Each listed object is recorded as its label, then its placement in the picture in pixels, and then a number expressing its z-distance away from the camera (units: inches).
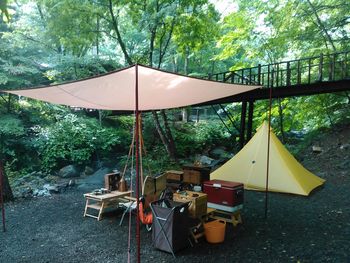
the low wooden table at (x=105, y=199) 170.3
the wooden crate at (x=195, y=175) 198.0
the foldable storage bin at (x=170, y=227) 124.0
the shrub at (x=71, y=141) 331.9
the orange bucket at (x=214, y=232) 135.6
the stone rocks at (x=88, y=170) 333.4
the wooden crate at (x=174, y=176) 202.7
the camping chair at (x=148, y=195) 154.8
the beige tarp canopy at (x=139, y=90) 120.5
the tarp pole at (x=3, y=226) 155.5
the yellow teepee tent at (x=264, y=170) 217.8
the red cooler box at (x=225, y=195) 152.3
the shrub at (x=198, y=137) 446.0
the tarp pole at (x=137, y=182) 97.1
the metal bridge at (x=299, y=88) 240.8
